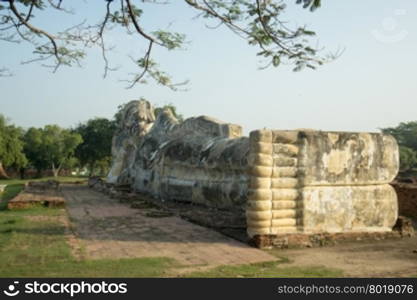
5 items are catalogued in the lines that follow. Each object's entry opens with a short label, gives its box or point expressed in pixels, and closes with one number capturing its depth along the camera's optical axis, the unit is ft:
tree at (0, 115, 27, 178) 104.63
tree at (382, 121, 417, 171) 138.10
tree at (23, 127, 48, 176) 122.21
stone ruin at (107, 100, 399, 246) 22.49
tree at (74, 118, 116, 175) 119.96
